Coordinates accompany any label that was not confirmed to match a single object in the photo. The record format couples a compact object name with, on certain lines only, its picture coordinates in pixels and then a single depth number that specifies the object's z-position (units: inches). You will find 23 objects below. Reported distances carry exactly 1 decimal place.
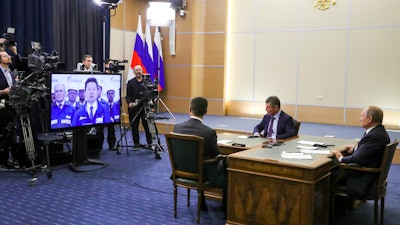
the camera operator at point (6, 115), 216.8
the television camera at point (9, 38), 223.6
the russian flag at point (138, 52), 378.0
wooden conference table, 124.9
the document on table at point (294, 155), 135.2
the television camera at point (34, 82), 201.9
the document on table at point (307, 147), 154.7
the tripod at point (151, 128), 262.1
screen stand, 226.2
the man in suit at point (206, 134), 147.2
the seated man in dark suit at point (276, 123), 190.9
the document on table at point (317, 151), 146.5
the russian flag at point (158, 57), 392.5
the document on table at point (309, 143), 165.3
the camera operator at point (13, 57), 230.1
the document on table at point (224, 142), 165.2
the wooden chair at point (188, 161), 143.9
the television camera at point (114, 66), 279.7
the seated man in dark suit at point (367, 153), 139.3
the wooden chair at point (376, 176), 136.6
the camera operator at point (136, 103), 272.2
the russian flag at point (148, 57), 385.4
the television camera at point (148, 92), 263.1
